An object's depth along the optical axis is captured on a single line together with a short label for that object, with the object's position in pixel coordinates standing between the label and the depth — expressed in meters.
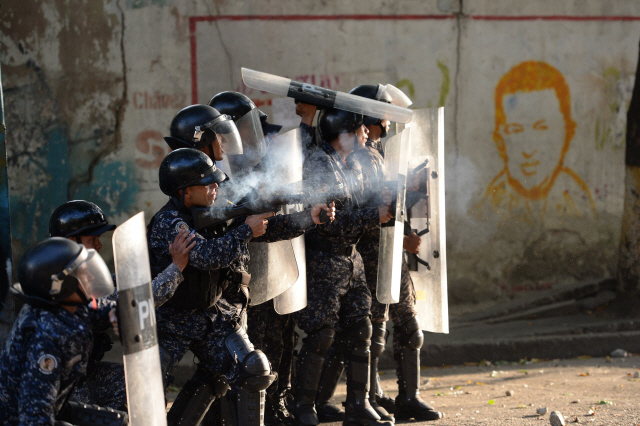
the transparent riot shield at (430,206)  8.91
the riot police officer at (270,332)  8.26
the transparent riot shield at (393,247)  8.02
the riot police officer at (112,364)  5.77
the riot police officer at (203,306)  6.16
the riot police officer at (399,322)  8.53
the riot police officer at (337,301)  7.90
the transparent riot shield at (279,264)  7.61
